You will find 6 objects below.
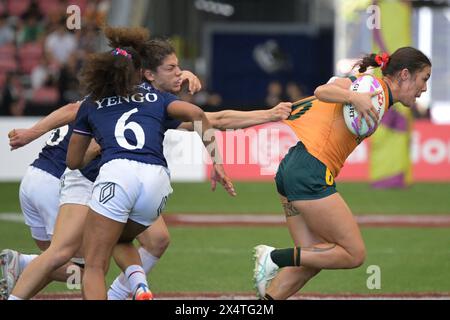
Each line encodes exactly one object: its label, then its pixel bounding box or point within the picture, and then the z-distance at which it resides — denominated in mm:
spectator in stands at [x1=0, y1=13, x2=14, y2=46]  26406
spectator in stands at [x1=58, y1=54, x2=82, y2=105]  22375
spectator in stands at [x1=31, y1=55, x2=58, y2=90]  25016
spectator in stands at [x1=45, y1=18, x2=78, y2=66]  25156
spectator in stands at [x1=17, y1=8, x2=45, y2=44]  26672
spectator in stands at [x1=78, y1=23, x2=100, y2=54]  24312
